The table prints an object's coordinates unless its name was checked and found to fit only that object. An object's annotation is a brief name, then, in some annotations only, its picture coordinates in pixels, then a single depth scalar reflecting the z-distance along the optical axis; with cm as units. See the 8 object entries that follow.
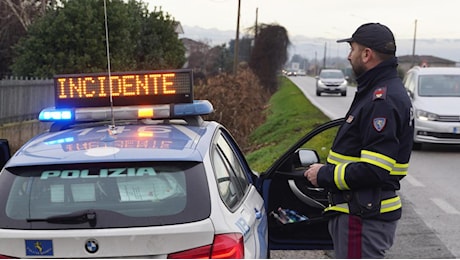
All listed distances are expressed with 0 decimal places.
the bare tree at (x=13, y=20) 3018
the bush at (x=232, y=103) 1576
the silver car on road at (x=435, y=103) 1212
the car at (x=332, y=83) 3572
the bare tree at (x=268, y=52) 4081
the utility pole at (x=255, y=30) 4297
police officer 331
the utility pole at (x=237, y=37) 3446
